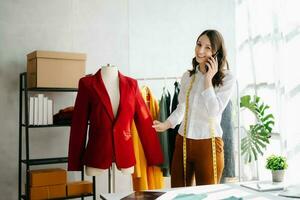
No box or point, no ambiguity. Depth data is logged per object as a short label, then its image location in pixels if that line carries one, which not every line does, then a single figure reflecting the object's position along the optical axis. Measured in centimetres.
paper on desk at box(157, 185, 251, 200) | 171
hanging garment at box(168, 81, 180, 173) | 312
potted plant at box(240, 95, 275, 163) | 364
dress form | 278
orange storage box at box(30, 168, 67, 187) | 294
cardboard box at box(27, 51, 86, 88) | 299
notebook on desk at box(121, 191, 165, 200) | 171
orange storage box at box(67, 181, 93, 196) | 308
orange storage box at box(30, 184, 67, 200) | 294
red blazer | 270
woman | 234
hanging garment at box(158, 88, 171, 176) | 307
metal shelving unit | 297
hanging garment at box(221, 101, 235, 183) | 296
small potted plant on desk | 197
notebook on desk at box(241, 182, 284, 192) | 183
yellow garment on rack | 297
